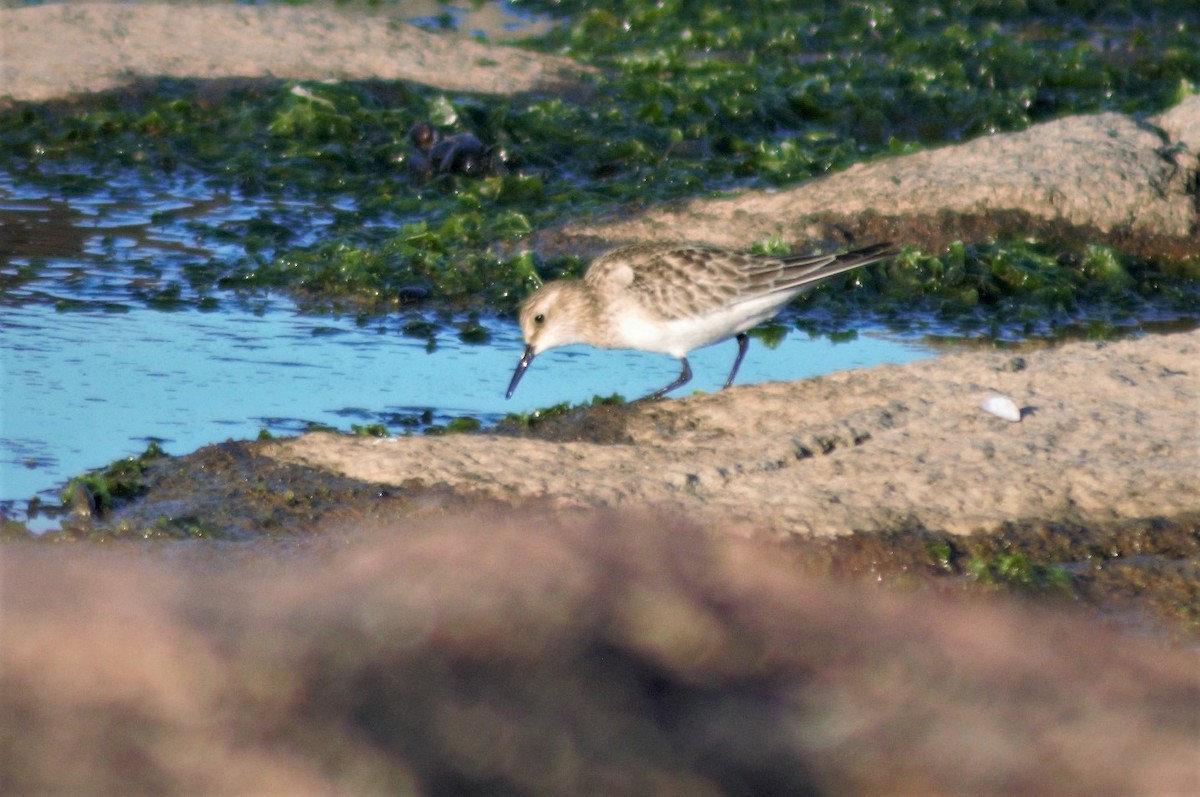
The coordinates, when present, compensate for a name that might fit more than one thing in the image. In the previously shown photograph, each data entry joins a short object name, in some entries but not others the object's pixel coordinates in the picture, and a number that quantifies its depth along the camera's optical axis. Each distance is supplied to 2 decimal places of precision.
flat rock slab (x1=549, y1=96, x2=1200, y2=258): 17.58
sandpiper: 12.73
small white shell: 10.62
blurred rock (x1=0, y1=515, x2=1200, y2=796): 3.02
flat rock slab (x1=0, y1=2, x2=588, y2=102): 22.36
